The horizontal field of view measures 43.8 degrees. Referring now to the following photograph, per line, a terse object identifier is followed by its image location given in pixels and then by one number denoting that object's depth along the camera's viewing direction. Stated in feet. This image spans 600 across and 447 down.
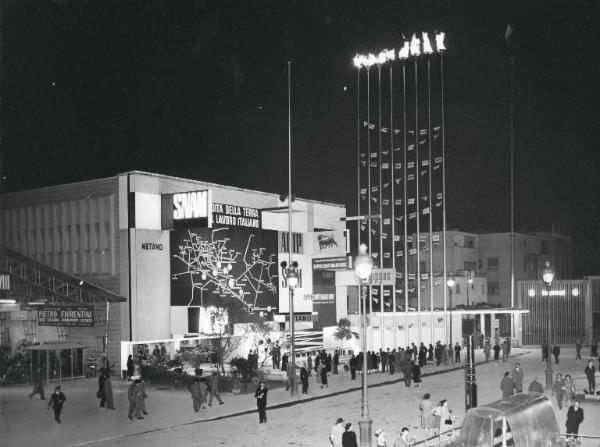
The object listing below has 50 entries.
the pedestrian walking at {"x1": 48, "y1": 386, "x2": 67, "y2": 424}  75.72
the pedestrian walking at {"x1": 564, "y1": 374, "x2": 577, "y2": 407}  83.66
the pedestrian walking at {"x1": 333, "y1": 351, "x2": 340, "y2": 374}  124.57
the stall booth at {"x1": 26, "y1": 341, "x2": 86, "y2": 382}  108.68
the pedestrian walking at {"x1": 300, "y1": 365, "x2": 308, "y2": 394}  98.89
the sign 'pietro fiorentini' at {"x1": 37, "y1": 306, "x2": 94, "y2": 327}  111.04
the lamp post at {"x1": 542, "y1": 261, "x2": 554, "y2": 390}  92.58
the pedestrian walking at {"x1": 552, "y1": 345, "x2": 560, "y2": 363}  138.10
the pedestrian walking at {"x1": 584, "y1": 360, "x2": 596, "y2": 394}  92.84
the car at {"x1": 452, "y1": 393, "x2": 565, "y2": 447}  49.39
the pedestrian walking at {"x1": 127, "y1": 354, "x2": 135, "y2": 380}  116.47
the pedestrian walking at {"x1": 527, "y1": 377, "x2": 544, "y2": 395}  75.51
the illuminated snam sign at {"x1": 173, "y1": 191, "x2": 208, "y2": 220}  131.44
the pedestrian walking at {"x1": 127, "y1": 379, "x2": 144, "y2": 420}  77.92
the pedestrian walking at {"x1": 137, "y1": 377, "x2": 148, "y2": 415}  78.28
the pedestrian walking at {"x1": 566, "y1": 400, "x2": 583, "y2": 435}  62.90
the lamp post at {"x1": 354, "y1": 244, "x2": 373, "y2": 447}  58.80
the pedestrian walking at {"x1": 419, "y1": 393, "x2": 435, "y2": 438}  63.82
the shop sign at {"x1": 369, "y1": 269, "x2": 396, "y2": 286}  146.20
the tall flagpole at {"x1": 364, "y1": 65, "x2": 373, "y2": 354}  163.51
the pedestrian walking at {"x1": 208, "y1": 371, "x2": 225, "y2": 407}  88.43
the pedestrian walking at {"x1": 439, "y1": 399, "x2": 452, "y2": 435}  63.16
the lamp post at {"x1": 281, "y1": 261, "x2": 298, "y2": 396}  96.77
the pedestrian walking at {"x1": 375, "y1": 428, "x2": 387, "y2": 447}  52.03
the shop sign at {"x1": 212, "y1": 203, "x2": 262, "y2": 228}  143.43
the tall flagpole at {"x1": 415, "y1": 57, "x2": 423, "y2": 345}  161.71
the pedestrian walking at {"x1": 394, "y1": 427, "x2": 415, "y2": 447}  49.34
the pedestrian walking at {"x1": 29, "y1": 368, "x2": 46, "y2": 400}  93.50
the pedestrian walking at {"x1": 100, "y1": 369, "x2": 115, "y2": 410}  83.61
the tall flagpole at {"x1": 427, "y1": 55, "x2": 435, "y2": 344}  161.58
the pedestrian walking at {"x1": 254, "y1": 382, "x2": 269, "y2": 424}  75.92
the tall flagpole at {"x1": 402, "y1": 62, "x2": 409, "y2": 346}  159.33
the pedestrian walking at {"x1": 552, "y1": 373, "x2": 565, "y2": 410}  83.03
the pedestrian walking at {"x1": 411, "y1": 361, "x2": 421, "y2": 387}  106.01
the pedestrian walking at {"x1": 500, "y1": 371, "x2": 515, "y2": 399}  80.59
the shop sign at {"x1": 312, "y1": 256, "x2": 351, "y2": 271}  163.84
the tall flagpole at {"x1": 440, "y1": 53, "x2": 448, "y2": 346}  159.48
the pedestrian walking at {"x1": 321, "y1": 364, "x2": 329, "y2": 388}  105.29
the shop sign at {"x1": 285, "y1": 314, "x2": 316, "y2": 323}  154.71
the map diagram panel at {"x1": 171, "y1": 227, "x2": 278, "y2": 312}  137.18
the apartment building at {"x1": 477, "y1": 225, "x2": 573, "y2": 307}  263.90
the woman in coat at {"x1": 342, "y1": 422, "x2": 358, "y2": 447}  51.65
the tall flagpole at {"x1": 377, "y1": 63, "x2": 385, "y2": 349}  159.55
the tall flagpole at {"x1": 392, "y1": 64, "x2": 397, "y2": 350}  162.71
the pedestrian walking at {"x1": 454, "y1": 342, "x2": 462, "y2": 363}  141.94
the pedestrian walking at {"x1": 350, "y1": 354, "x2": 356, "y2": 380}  114.21
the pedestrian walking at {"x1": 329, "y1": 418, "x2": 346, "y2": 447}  55.36
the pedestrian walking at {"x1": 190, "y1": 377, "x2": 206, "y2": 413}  83.41
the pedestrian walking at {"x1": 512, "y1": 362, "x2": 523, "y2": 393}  87.64
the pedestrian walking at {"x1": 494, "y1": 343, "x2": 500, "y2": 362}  147.95
